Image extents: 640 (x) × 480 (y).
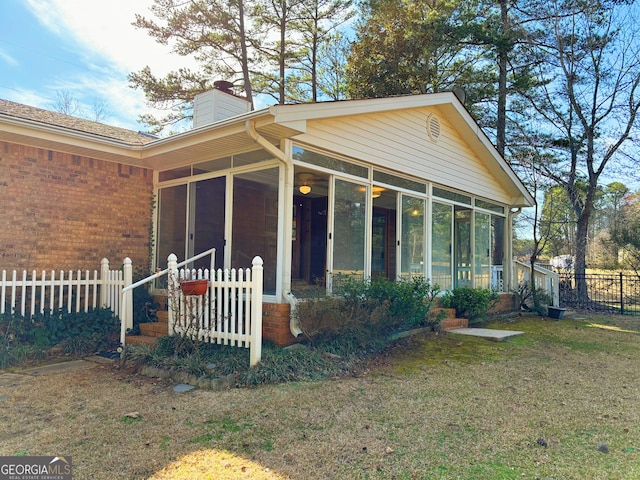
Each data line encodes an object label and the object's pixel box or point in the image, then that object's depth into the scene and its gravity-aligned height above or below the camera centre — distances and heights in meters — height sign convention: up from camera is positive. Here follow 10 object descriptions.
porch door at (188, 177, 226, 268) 6.82 +0.69
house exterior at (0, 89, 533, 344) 5.89 +1.17
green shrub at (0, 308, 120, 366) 5.42 -1.00
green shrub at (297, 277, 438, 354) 5.48 -0.70
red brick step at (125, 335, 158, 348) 5.61 -1.08
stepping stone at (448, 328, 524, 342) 7.07 -1.24
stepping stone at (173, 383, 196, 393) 4.26 -1.30
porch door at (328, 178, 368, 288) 6.62 +0.50
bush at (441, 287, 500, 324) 8.49 -0.80
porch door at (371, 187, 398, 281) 8.03 +0.63
